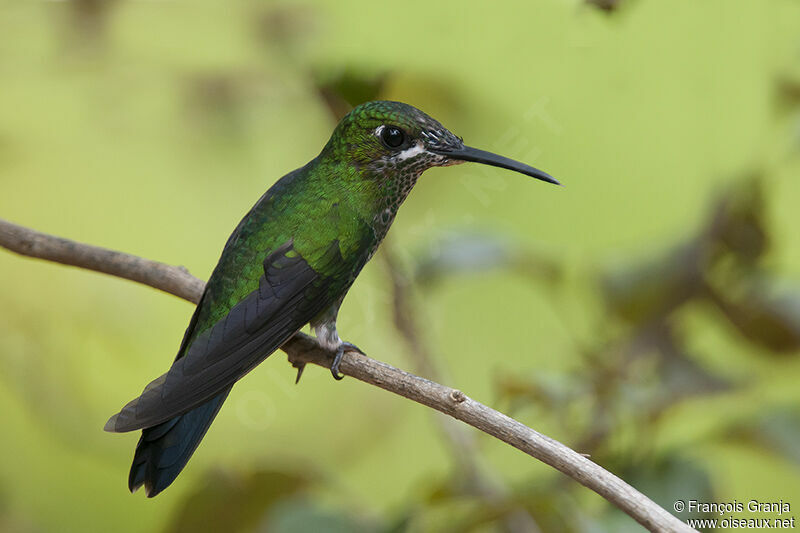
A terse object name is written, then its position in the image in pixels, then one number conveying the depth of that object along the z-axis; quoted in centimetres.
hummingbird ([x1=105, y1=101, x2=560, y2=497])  233
